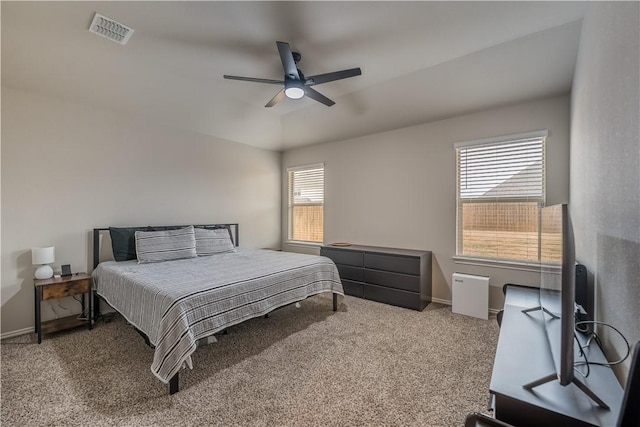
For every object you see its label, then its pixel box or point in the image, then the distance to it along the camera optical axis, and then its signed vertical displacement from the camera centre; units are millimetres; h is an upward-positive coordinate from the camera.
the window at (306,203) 5441 +148
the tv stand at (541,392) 935 -675
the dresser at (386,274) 3729 -898
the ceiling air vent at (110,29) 2387 +1608
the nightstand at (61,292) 2791 -872
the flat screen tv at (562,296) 1010 -347
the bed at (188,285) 1999 -684
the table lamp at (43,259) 2889 -528
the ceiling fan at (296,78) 2433 +1246
